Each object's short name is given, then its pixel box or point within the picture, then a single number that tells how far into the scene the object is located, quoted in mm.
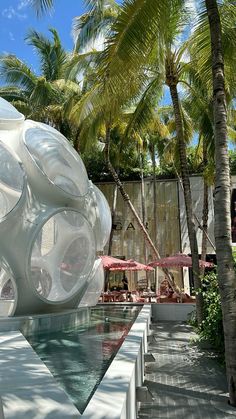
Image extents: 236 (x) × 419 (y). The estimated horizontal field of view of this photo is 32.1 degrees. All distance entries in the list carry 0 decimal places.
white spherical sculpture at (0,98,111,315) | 8805
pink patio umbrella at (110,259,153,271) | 18578
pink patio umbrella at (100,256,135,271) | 18283
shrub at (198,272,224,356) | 7863
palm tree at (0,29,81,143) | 19875
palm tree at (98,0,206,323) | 7742
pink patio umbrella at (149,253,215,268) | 17469
